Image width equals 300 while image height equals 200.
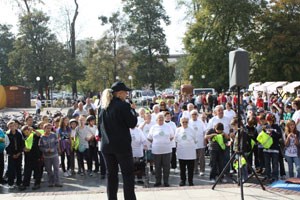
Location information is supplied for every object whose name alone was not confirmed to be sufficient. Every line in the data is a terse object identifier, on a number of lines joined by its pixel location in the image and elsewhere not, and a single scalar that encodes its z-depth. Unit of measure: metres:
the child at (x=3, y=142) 9.40
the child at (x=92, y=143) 10.69
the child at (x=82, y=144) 10.64
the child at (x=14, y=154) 9.46
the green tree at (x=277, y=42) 43.47
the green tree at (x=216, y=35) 44.66
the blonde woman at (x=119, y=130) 5.83
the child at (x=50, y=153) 9.48
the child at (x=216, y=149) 9.34
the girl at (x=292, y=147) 9.02
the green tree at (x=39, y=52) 46.59
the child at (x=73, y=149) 10.69
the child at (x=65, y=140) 10.63
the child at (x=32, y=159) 9.36
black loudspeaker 6.64
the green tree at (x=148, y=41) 47.16
